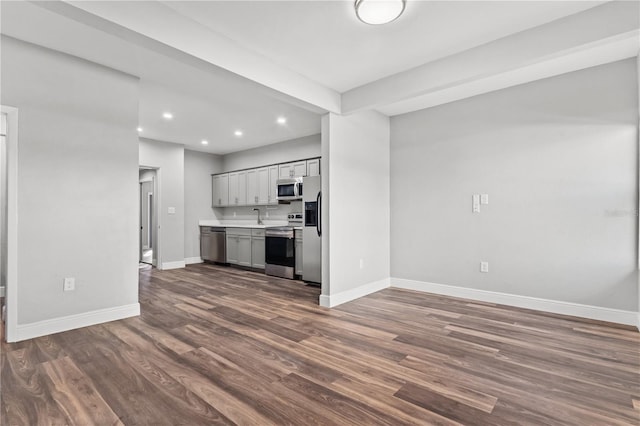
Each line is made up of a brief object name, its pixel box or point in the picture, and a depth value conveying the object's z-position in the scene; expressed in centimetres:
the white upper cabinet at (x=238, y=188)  720
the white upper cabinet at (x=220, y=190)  756
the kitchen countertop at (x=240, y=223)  656
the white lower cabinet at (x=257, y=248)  619
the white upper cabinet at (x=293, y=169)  609
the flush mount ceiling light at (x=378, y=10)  223
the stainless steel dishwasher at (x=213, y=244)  692
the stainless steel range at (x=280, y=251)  555
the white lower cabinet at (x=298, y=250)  546
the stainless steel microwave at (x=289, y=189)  602
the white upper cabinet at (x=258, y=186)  679
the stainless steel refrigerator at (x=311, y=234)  500
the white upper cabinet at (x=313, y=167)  589
